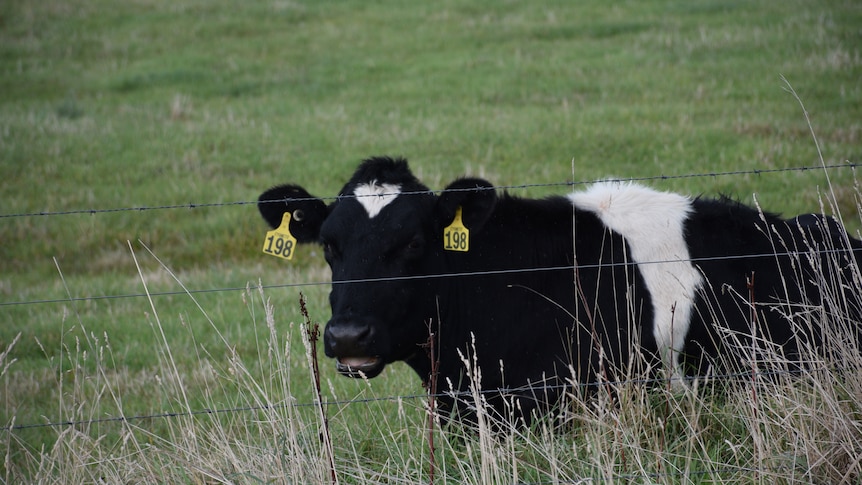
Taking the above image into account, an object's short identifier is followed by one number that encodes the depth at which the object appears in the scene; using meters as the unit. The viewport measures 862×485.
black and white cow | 10.94
